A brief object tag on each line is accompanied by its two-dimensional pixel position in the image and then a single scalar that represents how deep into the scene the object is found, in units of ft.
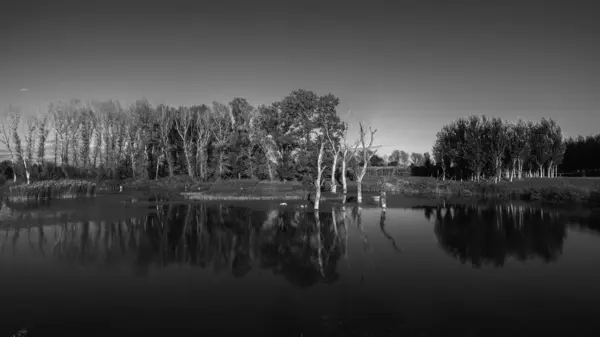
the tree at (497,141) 245.04
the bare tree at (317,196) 119.21
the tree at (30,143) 219.61
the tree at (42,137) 230.07
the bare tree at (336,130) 189.47
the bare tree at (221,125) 257.55
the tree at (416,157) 611.30
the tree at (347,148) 138.08
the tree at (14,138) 212.29
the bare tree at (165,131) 256.73
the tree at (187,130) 251.39
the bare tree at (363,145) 132.05
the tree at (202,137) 255.09
